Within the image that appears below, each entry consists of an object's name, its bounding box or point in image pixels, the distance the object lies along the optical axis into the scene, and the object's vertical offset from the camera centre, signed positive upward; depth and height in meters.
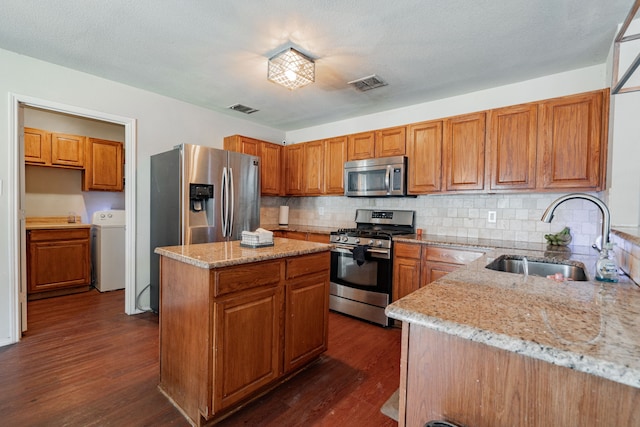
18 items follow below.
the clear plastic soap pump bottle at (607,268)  1.18 -0.23
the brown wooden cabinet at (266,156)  3.93 +0.72
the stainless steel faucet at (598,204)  1.30 +0.00
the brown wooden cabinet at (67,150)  3.96 +0.73
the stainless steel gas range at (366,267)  3.05 -0.65
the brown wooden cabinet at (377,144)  3.35 +0.78
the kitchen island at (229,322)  1.56 -0.69
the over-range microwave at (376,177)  3.27 +0.36
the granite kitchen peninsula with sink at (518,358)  0.60 -0.35
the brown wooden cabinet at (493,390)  0.62 -0.43
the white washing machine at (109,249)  3.98 -0.64
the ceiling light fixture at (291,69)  2.34 +1.14
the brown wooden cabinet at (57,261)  3.61 -0.75
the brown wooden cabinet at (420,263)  2.68 -0.52
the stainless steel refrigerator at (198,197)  2.91 +0.08
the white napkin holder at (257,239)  2.04 -0.23
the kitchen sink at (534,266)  1.74 -0.35
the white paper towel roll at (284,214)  4.62 -0.12
